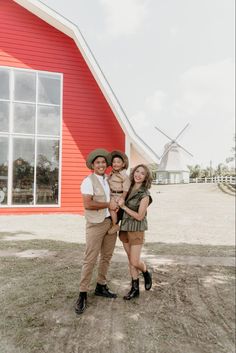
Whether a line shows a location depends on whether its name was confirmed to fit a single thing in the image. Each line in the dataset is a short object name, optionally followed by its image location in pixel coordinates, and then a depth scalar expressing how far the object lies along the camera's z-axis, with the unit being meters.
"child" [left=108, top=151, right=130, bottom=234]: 3.18
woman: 3.45
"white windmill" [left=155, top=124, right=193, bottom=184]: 75.21
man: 3.28
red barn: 12.54
